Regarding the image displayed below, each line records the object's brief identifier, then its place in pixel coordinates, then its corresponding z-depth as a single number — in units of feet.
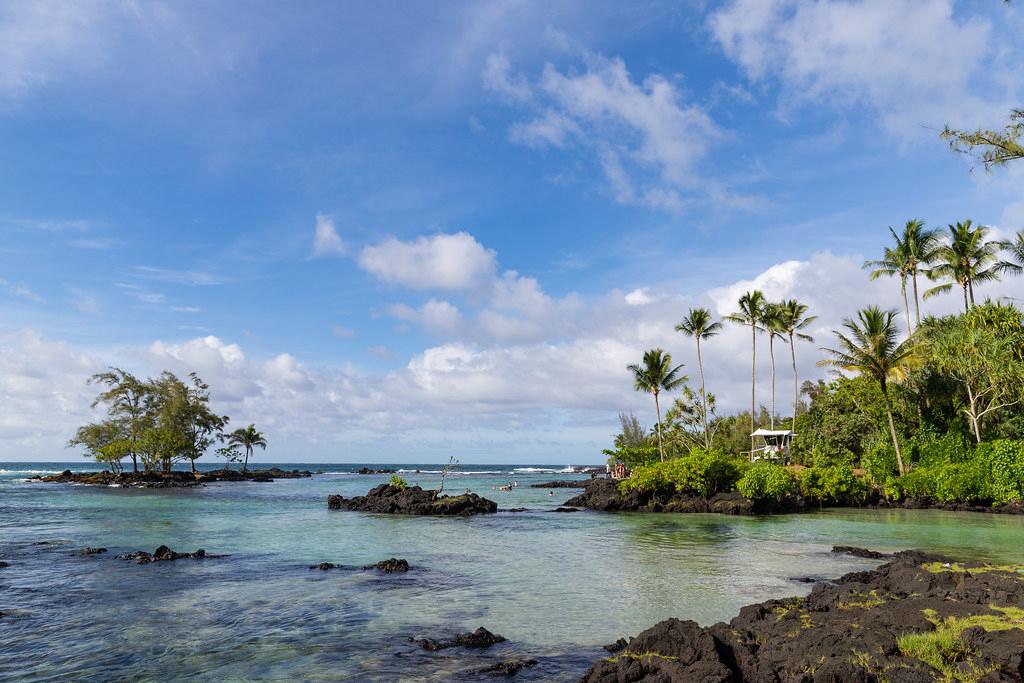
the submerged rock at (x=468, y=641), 33.09
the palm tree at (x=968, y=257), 129.39
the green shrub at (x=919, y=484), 110.73
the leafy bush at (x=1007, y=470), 101.19
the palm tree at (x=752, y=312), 171.32
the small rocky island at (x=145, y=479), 205.05
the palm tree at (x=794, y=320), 171.83
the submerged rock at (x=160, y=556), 61.05
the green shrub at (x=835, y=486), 114.32
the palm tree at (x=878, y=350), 117.39
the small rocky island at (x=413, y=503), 112.78
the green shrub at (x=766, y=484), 108.99
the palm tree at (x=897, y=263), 147.98
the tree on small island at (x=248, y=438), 298.97
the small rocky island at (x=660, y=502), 107.65
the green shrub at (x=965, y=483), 104.58
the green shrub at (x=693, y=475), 115.65
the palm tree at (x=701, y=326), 172.55
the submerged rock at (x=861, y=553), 60.44
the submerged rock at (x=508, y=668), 28.94
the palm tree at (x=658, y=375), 161.79
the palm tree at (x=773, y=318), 172.86
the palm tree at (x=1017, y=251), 110.32
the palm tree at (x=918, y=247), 143.13
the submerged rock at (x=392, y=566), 56.54
